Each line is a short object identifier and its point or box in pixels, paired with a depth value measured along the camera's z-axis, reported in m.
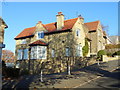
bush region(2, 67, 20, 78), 10.12
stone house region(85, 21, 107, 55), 22.58
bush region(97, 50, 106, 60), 20.50
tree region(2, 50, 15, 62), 38.80
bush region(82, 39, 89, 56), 19.28
